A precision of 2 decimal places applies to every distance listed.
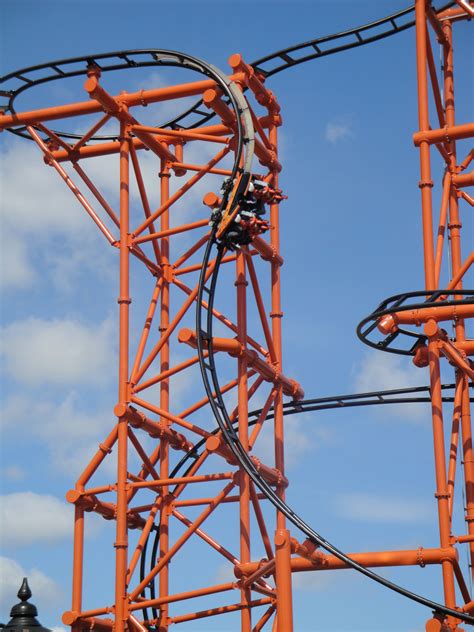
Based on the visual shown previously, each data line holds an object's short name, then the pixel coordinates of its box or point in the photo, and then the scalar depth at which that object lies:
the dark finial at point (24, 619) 15.09
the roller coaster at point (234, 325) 21.19
